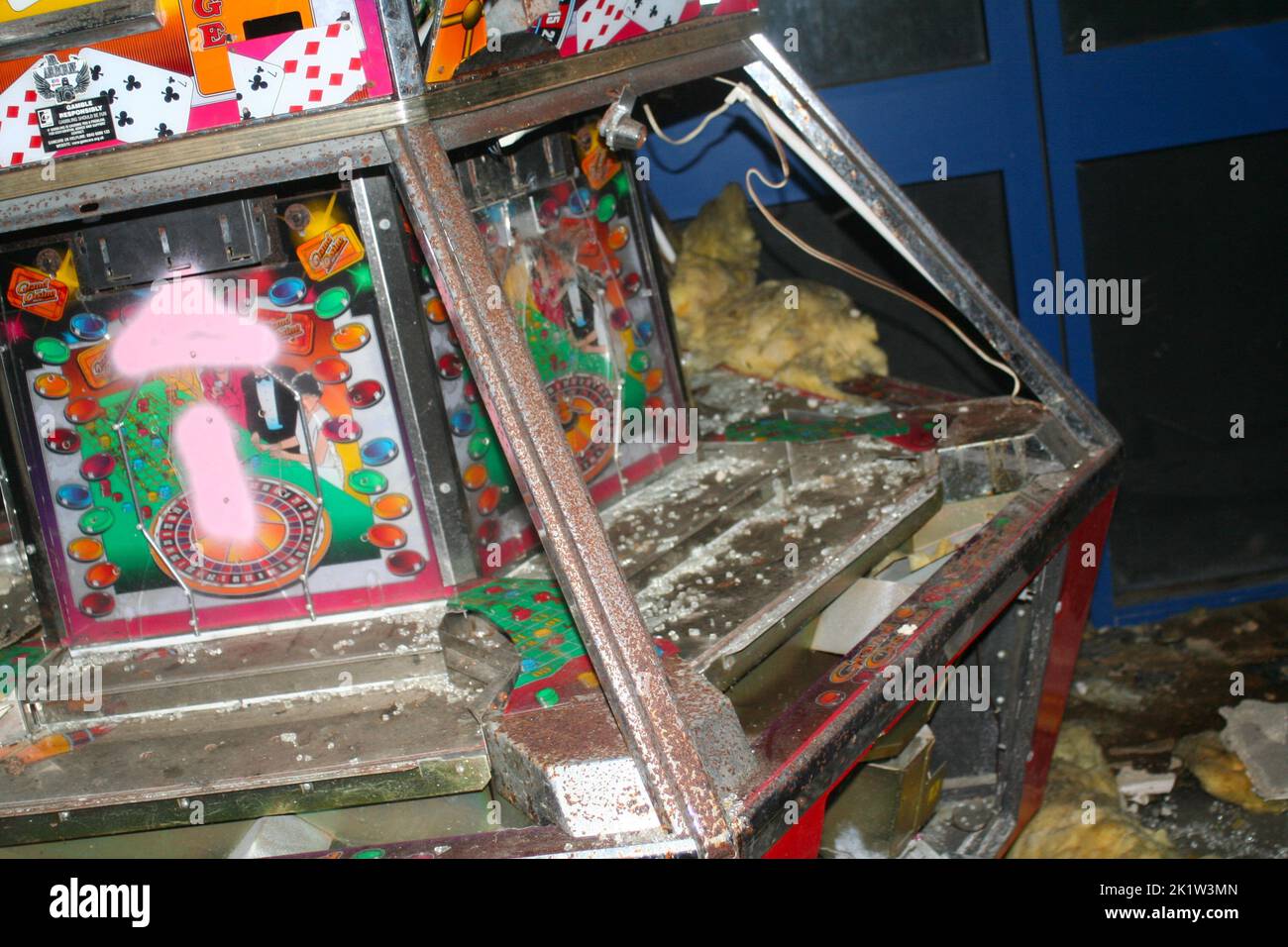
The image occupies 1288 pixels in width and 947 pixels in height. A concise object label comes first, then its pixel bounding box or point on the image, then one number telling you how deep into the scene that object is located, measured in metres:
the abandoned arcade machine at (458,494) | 1.37
